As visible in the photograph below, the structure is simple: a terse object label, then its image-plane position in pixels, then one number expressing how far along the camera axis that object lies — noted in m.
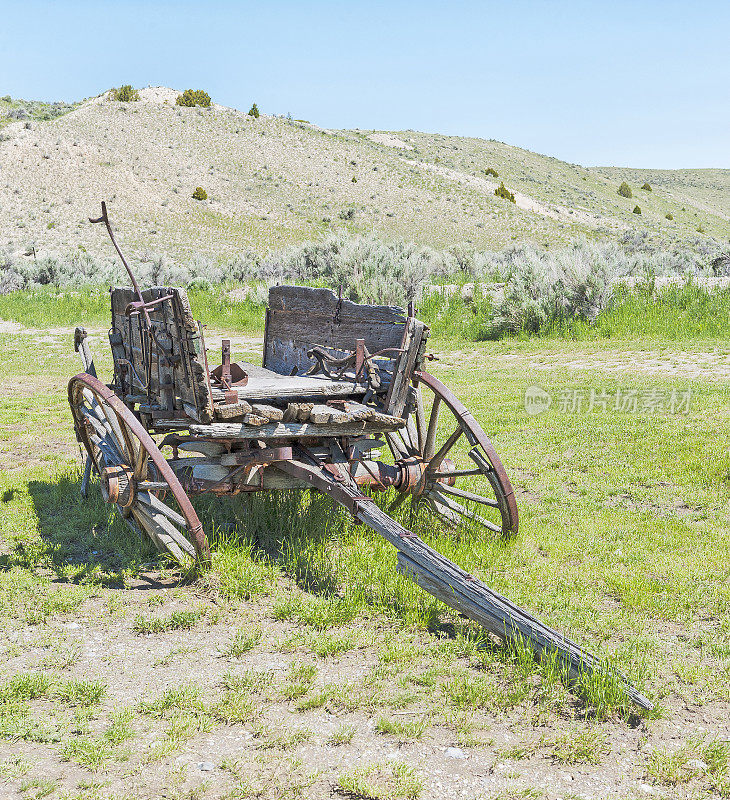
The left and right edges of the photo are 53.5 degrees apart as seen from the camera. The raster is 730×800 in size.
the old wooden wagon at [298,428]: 3.96
